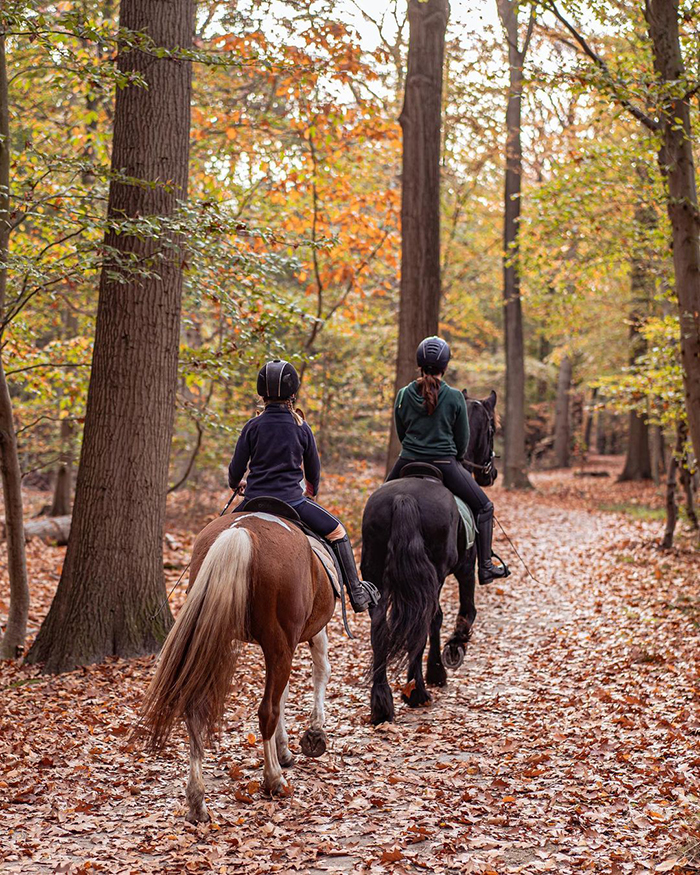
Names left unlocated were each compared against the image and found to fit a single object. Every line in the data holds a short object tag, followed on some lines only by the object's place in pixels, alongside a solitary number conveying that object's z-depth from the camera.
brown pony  4.71
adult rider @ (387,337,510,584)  7.15
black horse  6.50
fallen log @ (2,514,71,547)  15.71
